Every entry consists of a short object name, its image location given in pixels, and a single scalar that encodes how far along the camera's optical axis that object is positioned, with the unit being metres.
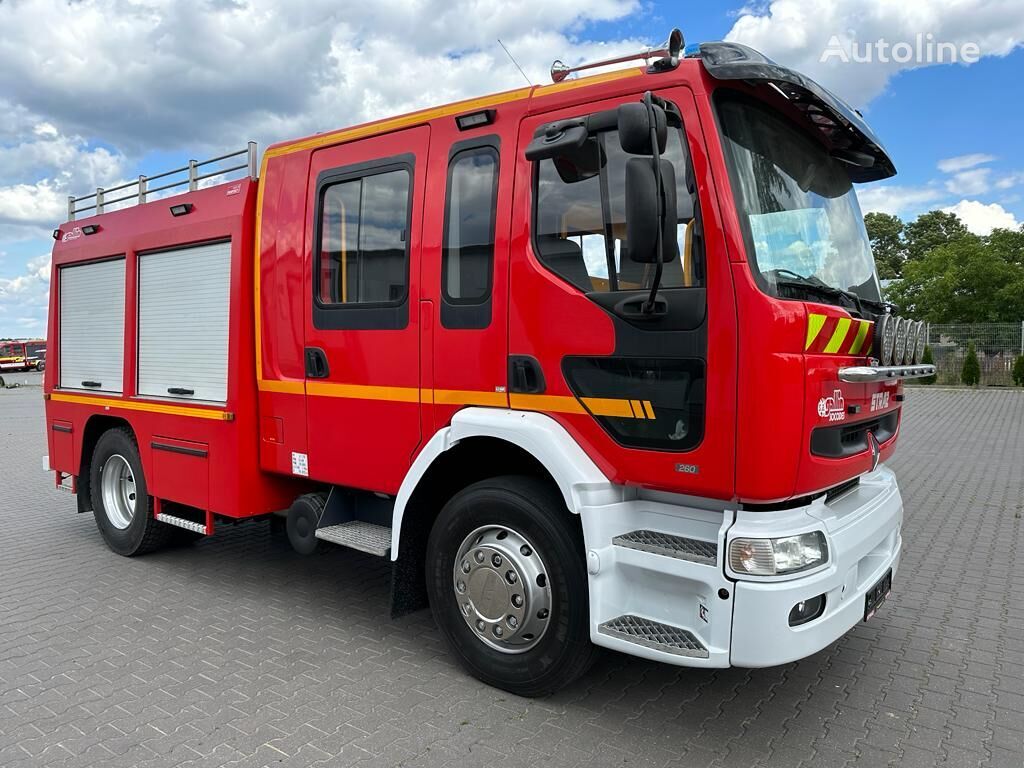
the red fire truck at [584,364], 3.09
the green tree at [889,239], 58.84
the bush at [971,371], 25.70
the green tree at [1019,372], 24.92
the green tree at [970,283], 40.69
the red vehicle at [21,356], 50.16
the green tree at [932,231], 57.97
